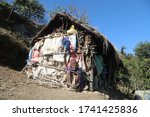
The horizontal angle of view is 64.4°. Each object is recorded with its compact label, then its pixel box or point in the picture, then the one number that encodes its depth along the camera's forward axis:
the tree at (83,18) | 11.40
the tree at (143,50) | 13.89
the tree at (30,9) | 10.80
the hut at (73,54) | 5.10
